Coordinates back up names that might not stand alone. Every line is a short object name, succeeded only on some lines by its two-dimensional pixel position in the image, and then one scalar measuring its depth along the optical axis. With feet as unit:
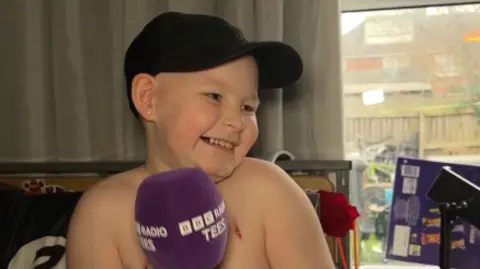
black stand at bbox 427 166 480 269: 3.34
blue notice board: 4.50
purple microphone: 2.28
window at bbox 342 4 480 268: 5.06
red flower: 4.01
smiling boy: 2.89
